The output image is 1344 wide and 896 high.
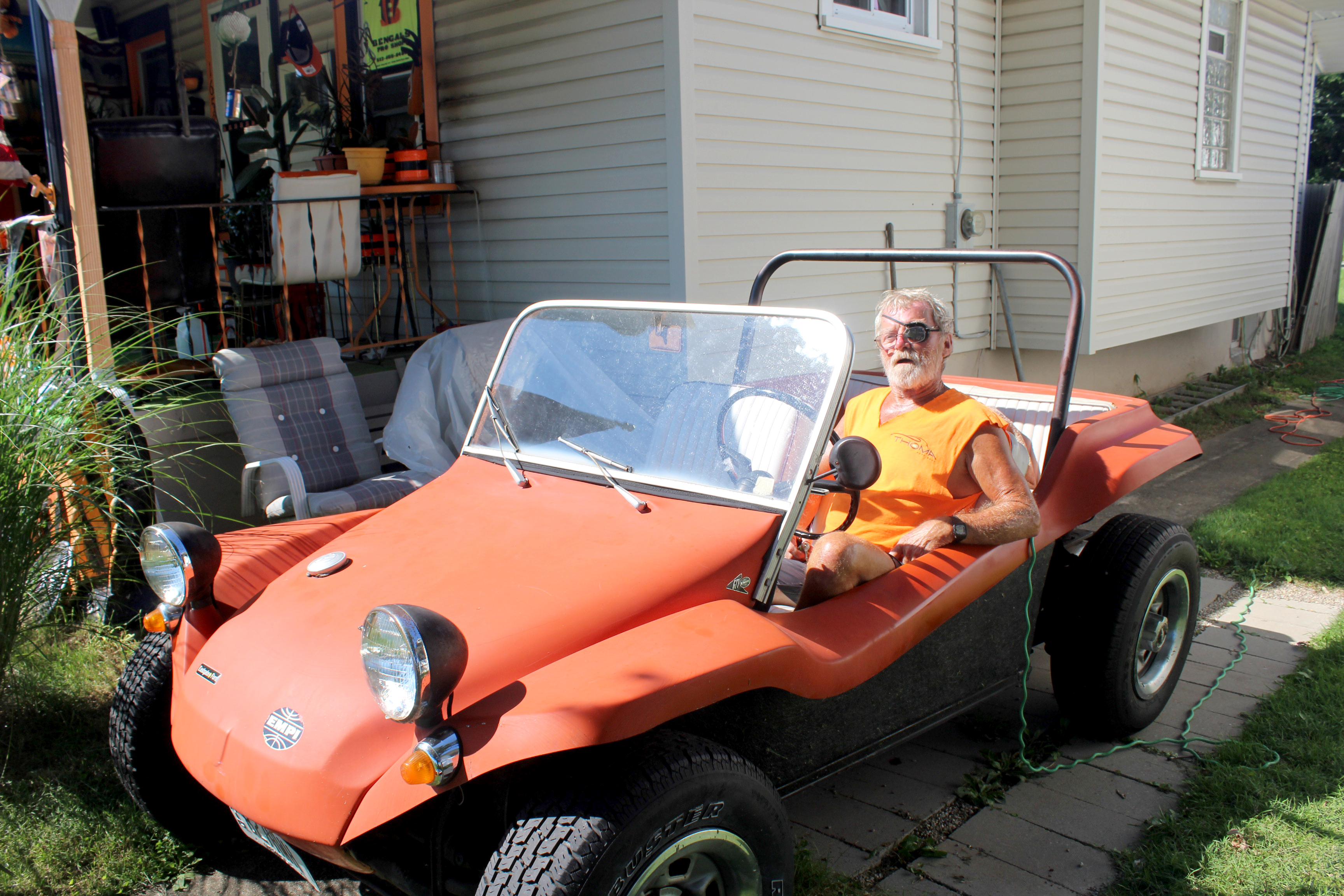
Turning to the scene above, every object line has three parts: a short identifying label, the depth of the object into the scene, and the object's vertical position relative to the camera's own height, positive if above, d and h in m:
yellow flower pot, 6.37 +0.72
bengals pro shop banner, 6.89 +1.73
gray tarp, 5.12 -0.66
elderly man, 2.80 -0.60
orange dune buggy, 1.88 -0.82
